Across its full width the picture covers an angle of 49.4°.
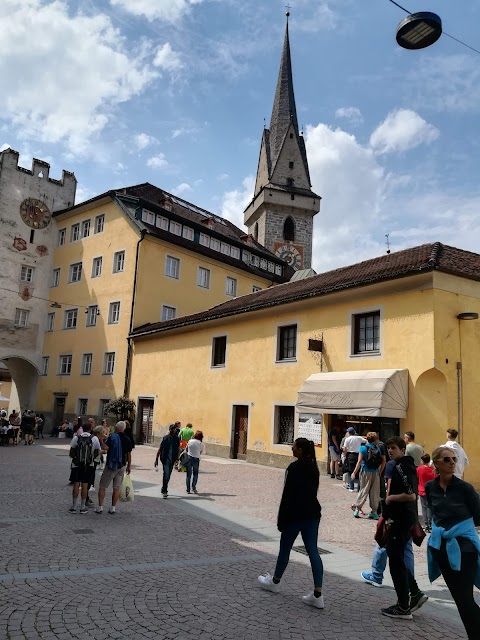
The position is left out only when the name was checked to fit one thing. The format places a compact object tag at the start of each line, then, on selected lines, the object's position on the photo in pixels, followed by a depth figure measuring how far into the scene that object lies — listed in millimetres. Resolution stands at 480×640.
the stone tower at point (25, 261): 36094
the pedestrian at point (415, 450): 10945
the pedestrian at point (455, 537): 4215
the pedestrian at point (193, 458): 12742
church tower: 58719
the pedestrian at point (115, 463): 9742
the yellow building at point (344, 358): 15281
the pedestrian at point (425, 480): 9672
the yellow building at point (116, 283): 32094
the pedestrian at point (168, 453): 11938
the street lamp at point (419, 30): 7492
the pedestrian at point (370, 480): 10725
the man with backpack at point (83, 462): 9734
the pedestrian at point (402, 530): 5375
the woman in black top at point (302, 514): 5547
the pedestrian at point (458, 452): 10617
